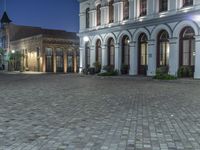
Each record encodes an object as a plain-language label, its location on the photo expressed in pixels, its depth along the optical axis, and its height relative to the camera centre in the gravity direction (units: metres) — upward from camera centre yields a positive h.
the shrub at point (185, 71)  13.35 -0.18
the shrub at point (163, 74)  12.89 -0.40
